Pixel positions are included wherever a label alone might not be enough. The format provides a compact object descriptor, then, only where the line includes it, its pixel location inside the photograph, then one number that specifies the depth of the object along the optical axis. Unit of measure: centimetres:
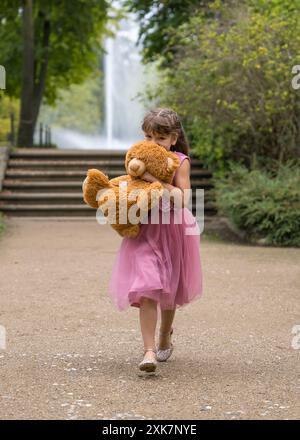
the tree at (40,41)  2111
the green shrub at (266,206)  1195
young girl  511
